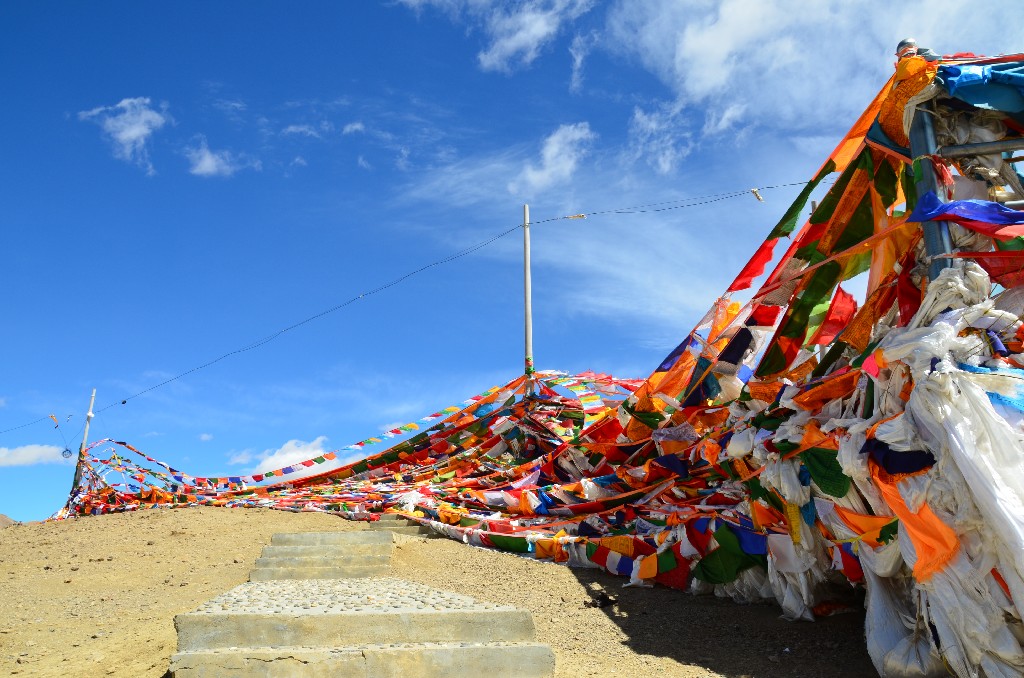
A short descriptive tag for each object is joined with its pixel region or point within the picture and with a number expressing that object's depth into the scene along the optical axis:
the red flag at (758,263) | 5.82
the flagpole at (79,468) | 12.31
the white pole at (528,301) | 11.62
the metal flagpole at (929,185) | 4.07
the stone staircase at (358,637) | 4.12
